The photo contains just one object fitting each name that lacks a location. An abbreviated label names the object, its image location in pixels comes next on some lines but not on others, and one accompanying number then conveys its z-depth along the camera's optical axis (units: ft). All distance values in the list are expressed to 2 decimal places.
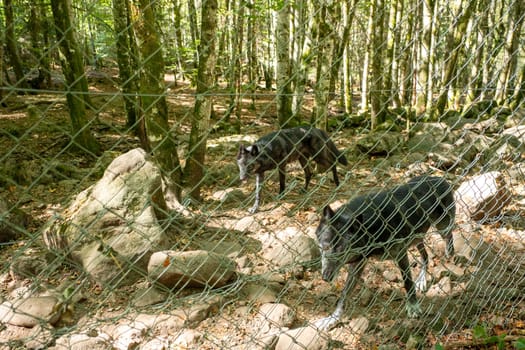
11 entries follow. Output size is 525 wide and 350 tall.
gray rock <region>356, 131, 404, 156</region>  31.48
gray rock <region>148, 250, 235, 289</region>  11.53
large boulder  13.51
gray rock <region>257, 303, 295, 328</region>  11.03
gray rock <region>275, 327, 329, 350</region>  9.45
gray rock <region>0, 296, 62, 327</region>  10.38
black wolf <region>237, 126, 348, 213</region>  22.40
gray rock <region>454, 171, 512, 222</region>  17.01
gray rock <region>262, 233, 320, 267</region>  14.39
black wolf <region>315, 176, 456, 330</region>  9.82
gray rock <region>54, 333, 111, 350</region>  9.27
